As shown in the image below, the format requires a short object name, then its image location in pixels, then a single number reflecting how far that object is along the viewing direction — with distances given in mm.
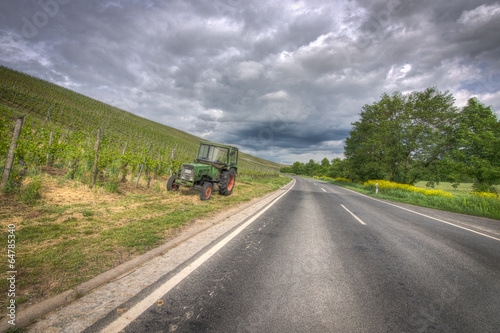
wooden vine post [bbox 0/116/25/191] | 4629
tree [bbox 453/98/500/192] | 12703
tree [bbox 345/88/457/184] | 17484
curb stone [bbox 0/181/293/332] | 1534
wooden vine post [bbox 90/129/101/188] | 6773
